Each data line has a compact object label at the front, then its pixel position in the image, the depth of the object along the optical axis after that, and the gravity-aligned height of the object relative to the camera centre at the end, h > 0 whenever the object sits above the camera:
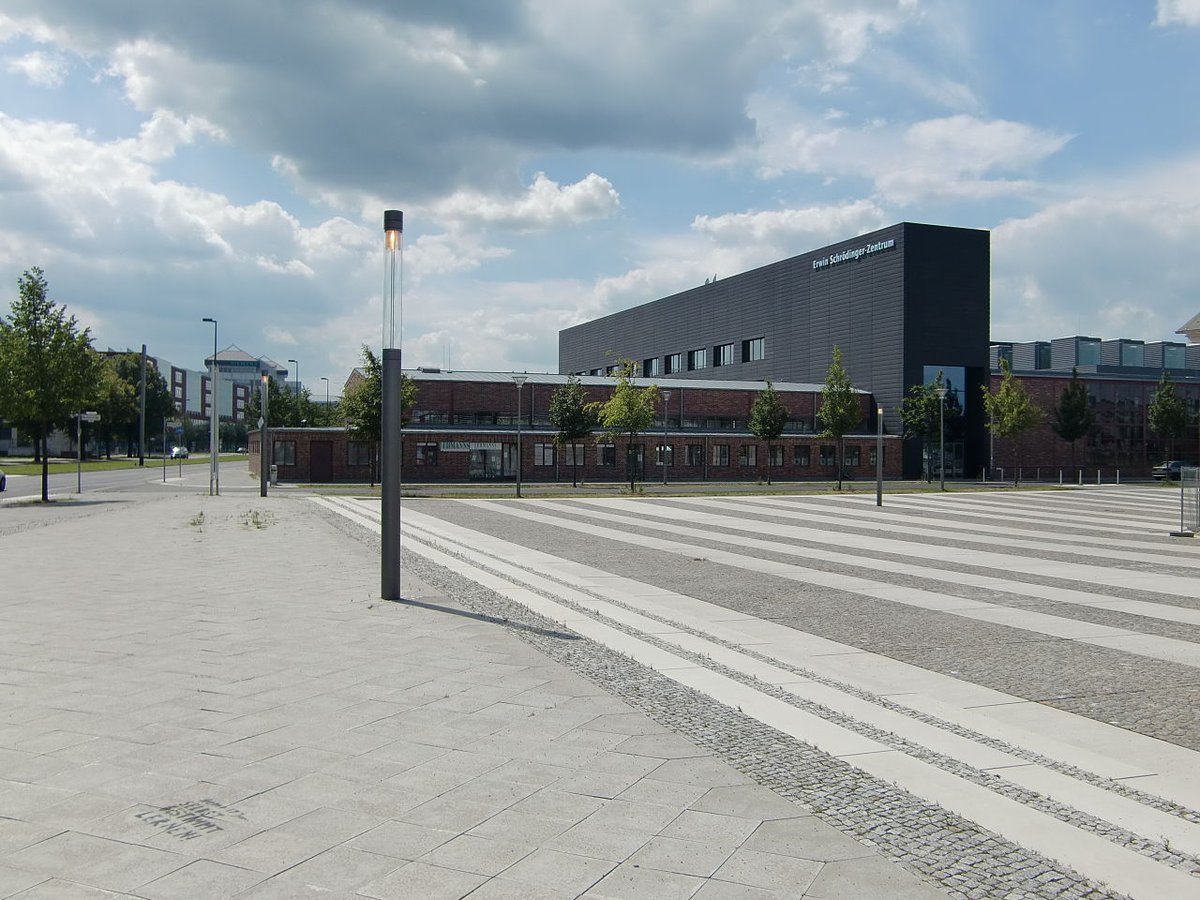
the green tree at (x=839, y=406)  47.88 +1.60
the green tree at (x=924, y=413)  53.25 +1.45
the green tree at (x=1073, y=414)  61.31 +1.68
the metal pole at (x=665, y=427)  51.77 +0.50
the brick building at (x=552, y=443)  50.47 -0.57
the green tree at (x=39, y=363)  28.22 +2.08
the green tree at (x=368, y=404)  40.84 +1.28
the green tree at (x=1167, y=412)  63.06 +1.93
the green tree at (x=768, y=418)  50.69 +1.01
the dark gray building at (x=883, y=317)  58.84 +8.48
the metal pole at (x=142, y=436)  73.56 -0.52
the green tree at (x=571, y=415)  46.38 +0.97
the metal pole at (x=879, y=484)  29.28 -1.53
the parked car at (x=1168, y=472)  57.56 -2.06
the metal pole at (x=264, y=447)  33.91 -0.64
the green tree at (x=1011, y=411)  51.25 +1.58
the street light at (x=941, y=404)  50.30 +1.97
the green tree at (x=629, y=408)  44.09 +1.33
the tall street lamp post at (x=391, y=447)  9.77 -0.16
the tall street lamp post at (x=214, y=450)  33.31 -0.73
